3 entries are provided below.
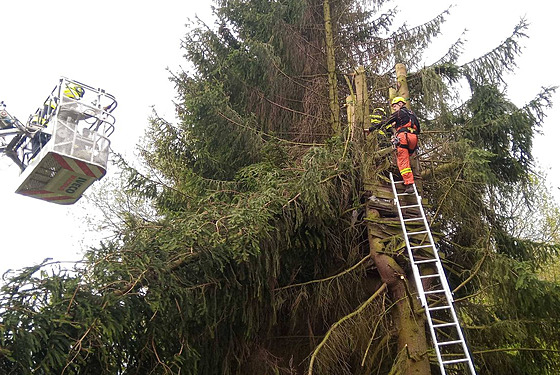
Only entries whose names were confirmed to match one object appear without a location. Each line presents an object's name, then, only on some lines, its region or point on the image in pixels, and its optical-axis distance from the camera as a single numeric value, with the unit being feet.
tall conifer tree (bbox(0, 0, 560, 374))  15.80
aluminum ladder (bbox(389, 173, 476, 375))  18.71
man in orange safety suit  22.00
